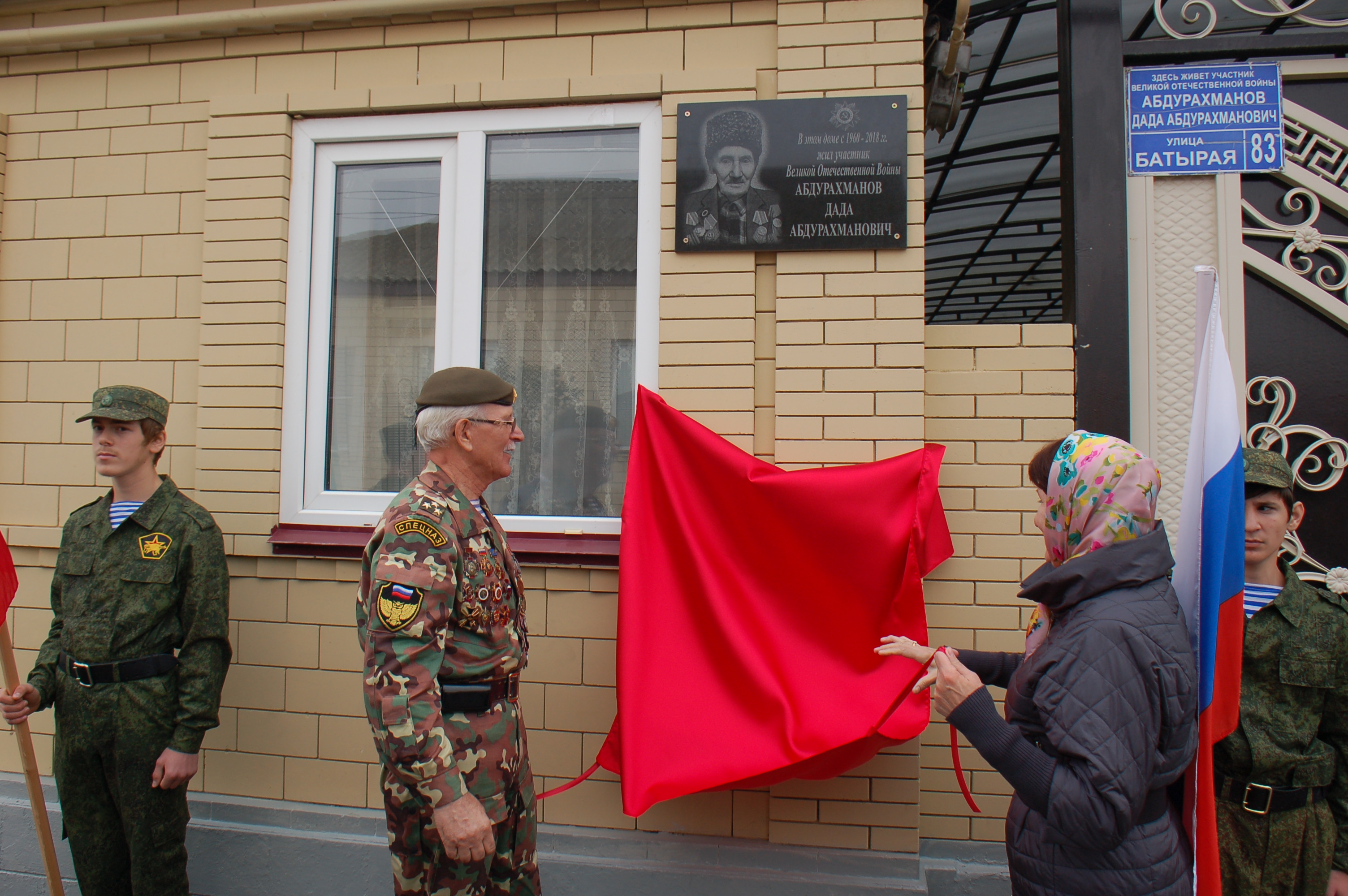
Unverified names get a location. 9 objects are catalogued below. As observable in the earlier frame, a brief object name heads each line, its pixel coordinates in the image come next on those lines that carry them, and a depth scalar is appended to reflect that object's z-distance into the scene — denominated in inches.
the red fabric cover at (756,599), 95.0
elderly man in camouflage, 71.4
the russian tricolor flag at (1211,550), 64.8
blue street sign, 116.2
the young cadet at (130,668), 99.0
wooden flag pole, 97.6
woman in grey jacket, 57.4
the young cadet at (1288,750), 82.6
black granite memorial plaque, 110.3
